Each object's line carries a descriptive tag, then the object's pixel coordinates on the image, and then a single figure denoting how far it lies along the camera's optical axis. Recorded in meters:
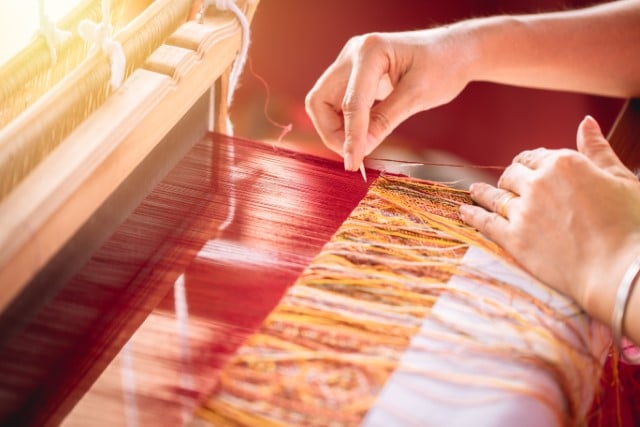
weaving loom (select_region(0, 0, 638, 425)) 0.62
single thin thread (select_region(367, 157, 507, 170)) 0.99
